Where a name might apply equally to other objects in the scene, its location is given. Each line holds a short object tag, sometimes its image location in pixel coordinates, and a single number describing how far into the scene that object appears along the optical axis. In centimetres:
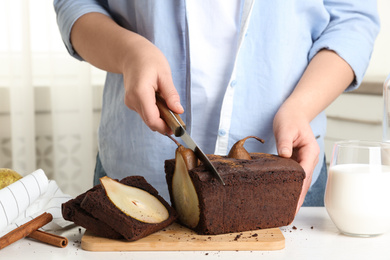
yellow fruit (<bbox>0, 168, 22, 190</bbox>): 92
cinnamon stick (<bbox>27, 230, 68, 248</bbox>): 75
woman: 104
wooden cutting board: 74
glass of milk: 78
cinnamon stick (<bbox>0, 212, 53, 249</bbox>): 73
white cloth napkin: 82
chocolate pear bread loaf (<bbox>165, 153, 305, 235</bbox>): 79
